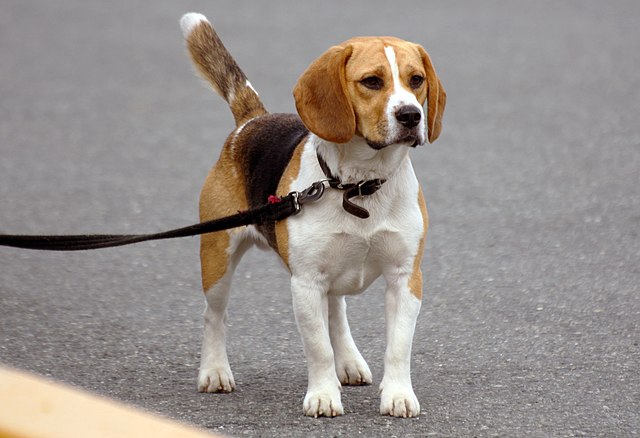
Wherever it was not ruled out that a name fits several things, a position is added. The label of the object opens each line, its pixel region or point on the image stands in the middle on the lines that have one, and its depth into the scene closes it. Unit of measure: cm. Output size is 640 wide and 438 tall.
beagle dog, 960
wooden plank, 592
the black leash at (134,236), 1021
